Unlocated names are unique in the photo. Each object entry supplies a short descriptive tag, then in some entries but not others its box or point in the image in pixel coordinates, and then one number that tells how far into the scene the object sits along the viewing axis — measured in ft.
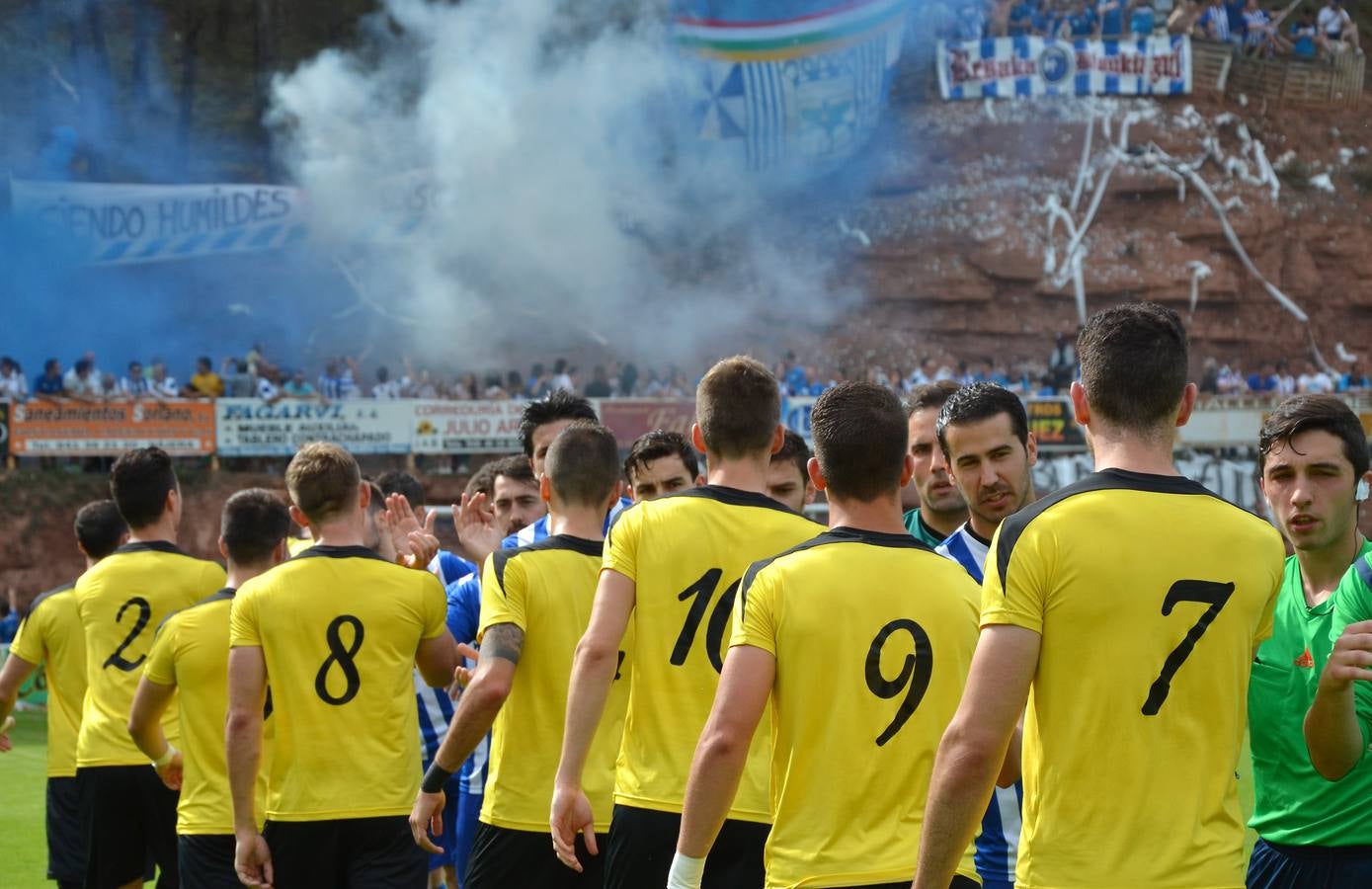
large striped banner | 128.88
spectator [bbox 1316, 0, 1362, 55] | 142.41
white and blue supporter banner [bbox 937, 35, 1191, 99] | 134.92
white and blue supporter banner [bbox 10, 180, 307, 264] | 107.76
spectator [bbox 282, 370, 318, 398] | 88.25
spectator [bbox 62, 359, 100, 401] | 83.35
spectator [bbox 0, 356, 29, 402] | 83.41
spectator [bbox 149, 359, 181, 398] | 85.71
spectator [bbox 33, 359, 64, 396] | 84.07
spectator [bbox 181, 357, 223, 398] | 86.79
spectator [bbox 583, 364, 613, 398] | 94.63
